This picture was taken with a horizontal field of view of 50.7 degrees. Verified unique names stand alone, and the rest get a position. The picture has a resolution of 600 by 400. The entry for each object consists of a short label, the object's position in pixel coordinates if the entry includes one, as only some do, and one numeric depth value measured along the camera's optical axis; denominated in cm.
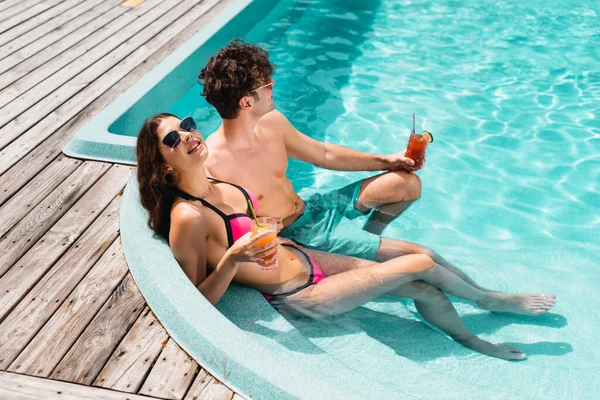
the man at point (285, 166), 307
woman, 263
